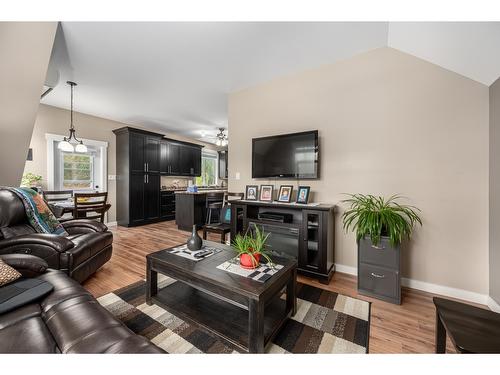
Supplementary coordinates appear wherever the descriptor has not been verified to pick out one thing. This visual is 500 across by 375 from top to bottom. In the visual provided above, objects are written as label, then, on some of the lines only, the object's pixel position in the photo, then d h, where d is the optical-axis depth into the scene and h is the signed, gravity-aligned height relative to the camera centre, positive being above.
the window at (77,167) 4.10 +0.42
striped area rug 1.38 -1.04
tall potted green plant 1.89 -0.58
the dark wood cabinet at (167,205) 5.56 -0.49
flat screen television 2.68 +0.41
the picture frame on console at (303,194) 2.63 -0.10
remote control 1.76 -0.58
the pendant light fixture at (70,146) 3.29 +0.69
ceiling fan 5.56 +1.27
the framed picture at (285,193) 2.81 -0.09
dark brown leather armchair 1.75 -0.51
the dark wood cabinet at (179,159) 5.64 +0.80
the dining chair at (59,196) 3.78 -0.17
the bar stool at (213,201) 4.08 -0.34
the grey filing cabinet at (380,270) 1.91 -0.78
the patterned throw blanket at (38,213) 2.10 -0.27
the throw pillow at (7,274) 1.19 -0.51
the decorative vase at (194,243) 1.88 -0.50
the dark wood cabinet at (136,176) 4.86 +0.25
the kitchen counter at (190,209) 4.53 -0.49
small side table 0.88 -0.65
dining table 3.12 -0.31
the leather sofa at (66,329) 0.83 -0.62
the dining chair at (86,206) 3.27 -0.30
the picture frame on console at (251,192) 3.06 -0.08
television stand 2.33 -0.53
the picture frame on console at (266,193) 2.92 -0.09
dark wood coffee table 1.26 -0.85
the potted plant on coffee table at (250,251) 1.55 -0.48
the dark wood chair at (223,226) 3.10 -0.60
